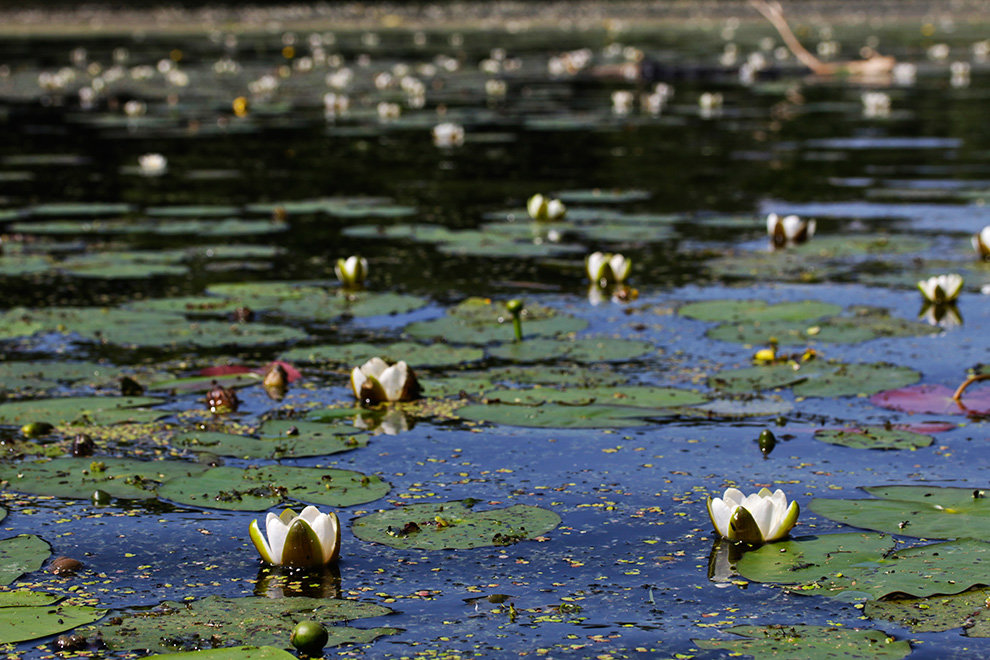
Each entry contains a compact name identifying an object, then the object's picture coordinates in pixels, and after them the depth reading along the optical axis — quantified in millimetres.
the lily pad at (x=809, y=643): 5562
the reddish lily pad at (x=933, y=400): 9531
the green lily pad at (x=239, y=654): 5531
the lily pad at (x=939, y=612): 5848
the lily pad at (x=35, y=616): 5895
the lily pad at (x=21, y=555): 6648
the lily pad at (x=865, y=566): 6262
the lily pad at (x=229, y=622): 5793
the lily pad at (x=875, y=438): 8703
